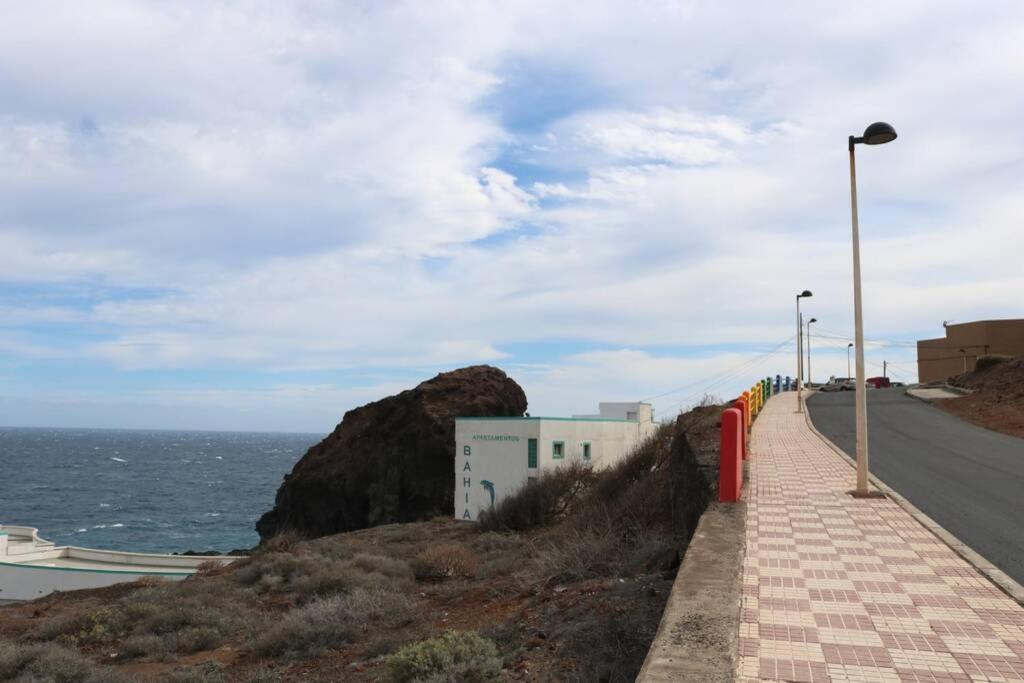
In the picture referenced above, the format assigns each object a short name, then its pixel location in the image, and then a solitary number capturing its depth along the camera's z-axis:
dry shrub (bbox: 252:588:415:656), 9.88
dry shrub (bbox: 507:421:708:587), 10.22
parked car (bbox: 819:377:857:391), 53.11
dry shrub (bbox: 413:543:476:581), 14.99
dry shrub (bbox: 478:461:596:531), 22.73
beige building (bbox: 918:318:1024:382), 53.47
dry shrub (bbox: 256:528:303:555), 20.79
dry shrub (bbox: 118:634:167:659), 10.78
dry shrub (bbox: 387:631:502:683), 6.55
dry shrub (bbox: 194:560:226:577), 20.19
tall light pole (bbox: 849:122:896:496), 10.29
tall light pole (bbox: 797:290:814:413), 27.73
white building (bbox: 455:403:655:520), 36.28
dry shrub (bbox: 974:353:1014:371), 41.16
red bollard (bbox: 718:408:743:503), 9.27
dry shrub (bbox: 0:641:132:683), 9.29
